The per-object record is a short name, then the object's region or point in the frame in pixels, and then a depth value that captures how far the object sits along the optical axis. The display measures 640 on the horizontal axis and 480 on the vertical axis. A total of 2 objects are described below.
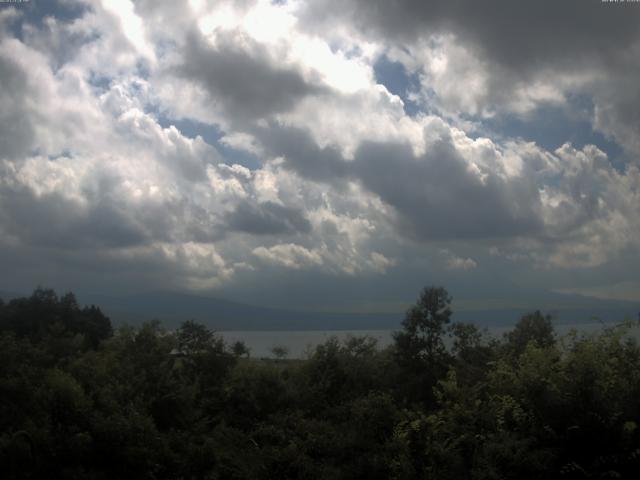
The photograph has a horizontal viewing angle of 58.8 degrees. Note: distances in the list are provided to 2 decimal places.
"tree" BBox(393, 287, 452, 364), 26.22
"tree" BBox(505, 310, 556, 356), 27.27
